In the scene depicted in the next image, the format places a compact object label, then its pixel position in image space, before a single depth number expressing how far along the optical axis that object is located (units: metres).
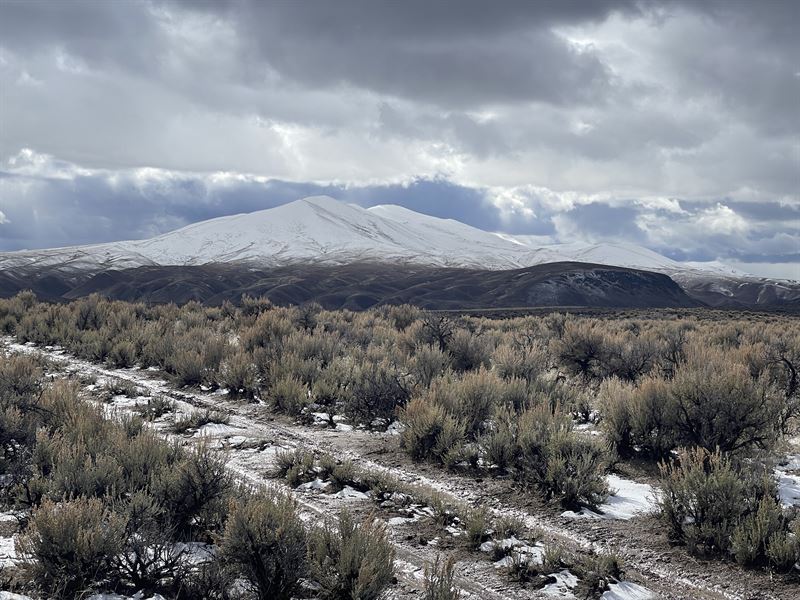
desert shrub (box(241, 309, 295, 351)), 17.53
